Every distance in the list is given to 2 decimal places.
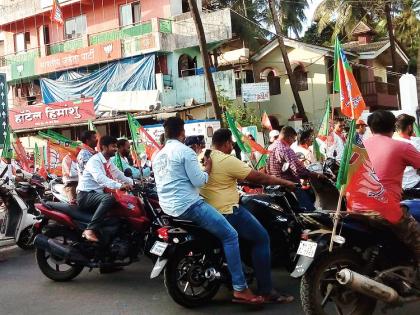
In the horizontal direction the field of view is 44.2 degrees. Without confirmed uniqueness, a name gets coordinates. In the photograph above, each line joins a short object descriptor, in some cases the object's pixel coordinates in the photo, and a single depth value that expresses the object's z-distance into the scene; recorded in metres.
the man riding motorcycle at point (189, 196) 4.52
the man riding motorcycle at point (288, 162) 6.12
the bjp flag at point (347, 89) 6.66
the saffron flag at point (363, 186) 3.79
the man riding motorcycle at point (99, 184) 5.66
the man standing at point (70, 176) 7.85
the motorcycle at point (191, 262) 4.67
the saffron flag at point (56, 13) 23.69
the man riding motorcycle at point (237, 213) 4.67
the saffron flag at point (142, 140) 9.47
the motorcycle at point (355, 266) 3.82
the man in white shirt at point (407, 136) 5.90
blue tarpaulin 23.44
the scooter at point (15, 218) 7.61
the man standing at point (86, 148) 6.50
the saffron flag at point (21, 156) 11.69
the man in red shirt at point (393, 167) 3.89
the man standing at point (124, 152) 8.36
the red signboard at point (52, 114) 22.97
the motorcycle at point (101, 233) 5.66
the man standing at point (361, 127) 9.79
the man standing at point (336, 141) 9.01
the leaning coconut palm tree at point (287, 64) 22.53
